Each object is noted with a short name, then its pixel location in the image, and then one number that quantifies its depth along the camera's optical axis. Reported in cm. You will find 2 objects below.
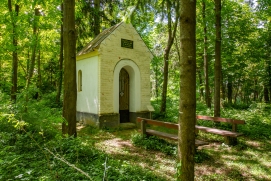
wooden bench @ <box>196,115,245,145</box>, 672
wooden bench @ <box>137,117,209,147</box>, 622
